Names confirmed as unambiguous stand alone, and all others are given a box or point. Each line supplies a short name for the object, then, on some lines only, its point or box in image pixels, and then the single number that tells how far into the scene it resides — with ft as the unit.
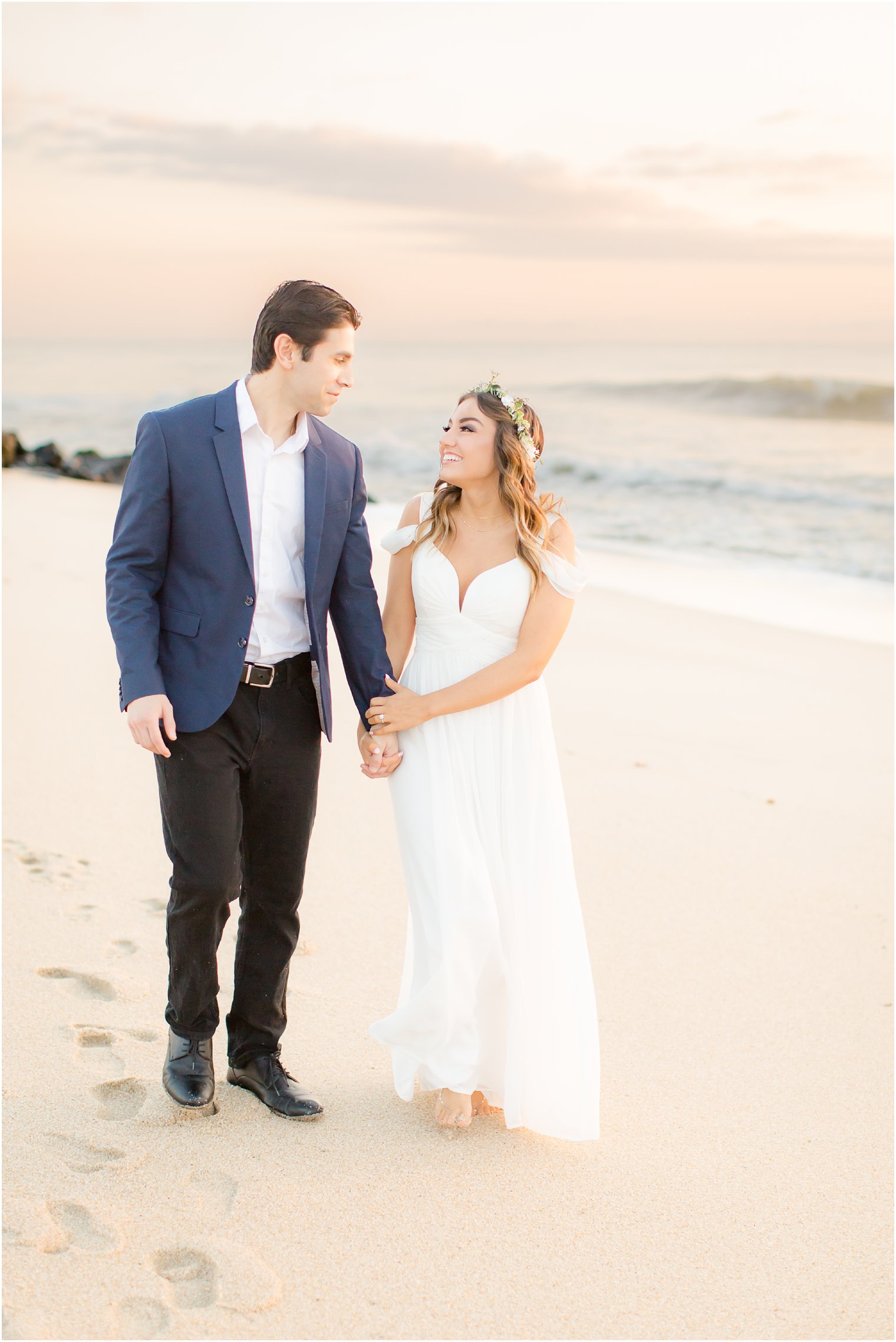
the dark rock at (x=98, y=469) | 62.34
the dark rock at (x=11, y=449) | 61.67
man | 9.24
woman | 9.69
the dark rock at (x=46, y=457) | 63.41
